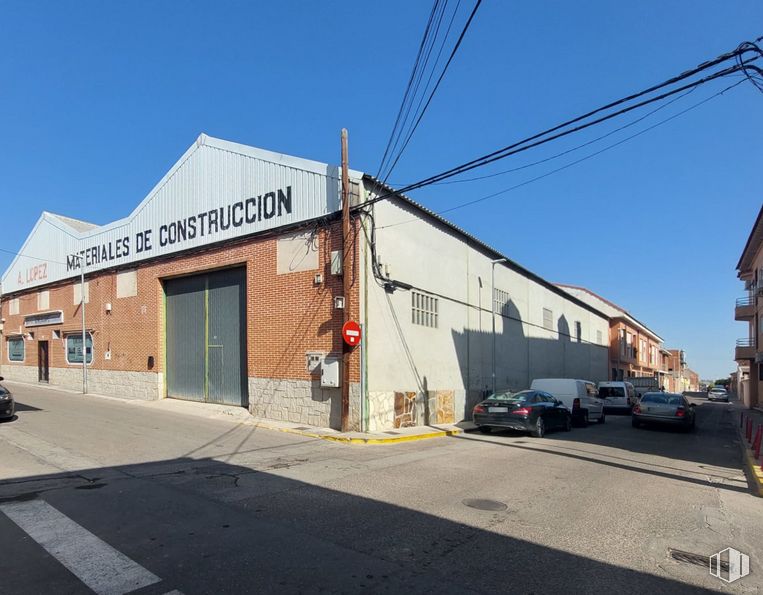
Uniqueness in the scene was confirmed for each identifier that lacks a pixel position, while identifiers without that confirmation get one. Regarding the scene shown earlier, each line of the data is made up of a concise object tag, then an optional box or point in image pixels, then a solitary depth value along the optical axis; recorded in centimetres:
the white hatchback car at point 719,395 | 5975
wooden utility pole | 1430
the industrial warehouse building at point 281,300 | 1513
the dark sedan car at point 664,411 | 1803
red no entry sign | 1397
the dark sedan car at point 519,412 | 1436
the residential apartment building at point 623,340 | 5584
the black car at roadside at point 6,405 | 1306
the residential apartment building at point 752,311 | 3077
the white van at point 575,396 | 1934
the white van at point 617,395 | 2864
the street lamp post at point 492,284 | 2385
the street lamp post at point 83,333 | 2412
